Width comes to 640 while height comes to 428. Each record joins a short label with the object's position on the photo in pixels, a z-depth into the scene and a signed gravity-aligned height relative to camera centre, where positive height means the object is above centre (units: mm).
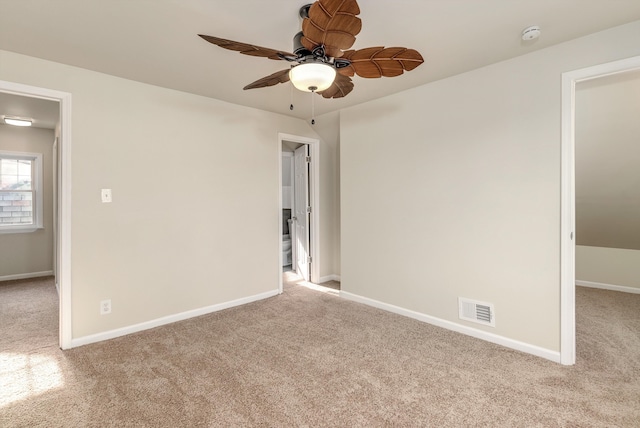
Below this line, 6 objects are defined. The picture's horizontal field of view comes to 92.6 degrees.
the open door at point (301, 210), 4543 +50
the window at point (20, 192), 4602 +342
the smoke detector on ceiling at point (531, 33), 1981 +1186
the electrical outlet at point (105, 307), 2698 -826
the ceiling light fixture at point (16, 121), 3966 +1233
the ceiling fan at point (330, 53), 1338 +847
